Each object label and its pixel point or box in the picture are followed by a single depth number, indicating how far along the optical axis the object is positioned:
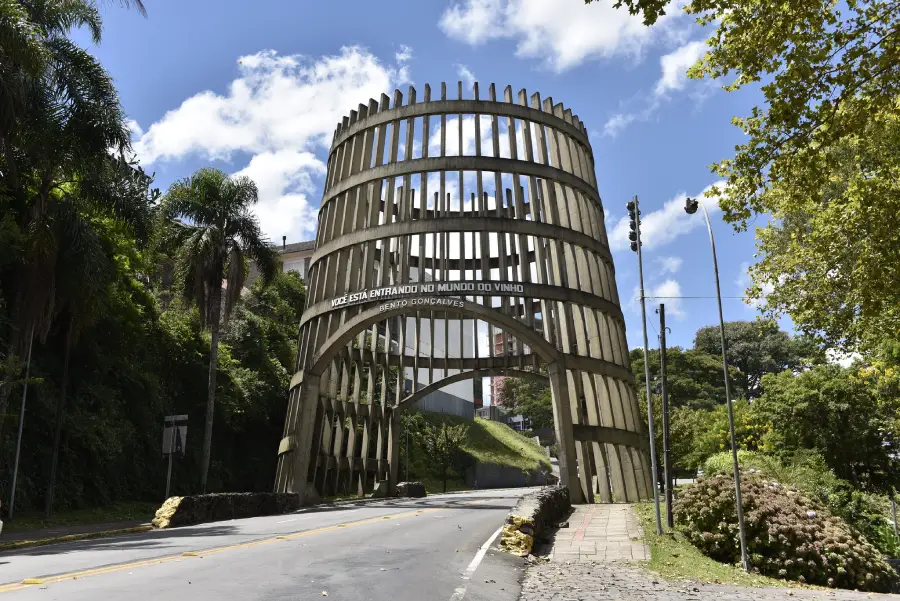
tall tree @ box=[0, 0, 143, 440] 20.72
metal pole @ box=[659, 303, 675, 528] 17.53
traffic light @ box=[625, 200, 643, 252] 19.81
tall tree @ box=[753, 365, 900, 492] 34.19
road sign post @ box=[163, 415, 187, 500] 21.94
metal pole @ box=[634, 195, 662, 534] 17.45
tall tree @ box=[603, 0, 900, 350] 11.05
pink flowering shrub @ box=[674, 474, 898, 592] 15.20
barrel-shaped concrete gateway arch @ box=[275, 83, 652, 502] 30.59
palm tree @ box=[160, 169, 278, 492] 31.53
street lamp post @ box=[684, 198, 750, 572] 15.16
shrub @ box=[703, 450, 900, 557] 23.39
